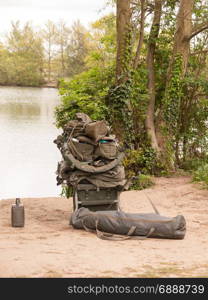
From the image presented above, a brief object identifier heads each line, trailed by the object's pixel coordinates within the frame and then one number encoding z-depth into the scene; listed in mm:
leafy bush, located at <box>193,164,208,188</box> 14073
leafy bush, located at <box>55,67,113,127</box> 14938
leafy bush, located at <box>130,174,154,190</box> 14094
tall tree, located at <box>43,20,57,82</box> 57594
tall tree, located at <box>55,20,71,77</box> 55331
